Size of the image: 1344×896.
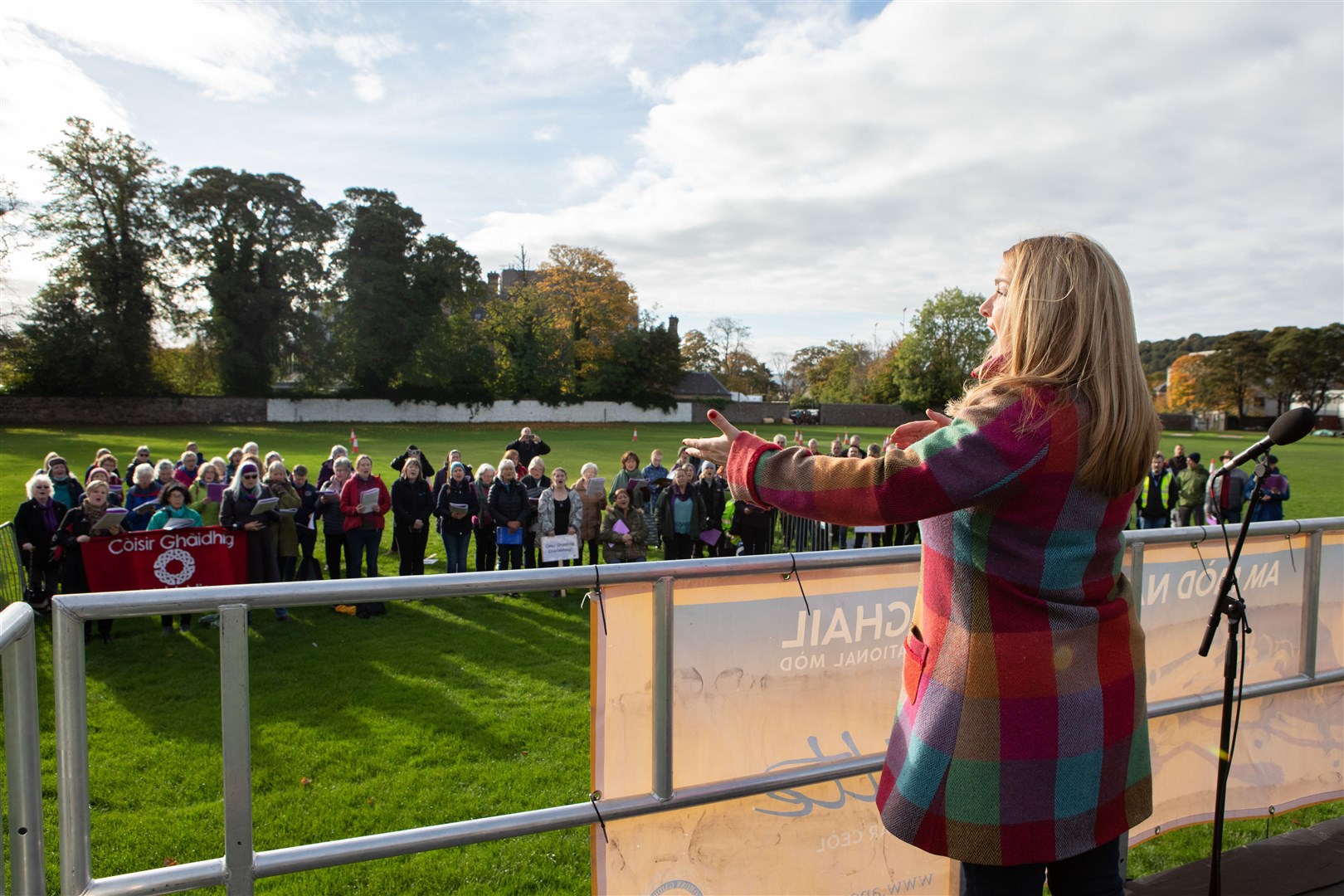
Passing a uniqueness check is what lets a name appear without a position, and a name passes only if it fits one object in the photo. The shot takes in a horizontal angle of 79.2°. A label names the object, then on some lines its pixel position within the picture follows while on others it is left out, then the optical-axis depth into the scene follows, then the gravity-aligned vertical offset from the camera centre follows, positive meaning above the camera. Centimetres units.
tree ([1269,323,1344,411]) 8531 +475
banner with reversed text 235 -100
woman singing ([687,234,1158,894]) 154 -34
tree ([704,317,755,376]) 10462 +709
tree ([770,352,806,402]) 11669 +313
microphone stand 233 -77
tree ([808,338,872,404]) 9619 +382
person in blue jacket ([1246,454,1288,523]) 1484 -172
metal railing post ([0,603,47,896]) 154 -67
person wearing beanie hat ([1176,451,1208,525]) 1552 -169
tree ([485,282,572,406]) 6209 +401
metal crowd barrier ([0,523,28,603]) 838 -169
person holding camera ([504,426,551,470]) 1641 -84
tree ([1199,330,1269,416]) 8694 +339
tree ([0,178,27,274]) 4316 +1046
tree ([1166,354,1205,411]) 9212 +247
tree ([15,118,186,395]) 4750 +831
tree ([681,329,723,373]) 9850 +650
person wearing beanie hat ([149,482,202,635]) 922 -117
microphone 240 -8
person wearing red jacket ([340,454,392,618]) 1067 -149
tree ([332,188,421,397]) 5422 +797
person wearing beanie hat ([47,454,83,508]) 1027 -99
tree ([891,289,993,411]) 8038 +545
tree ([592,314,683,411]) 6600 +294
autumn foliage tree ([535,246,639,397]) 7062 +958
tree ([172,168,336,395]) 5091 +918
